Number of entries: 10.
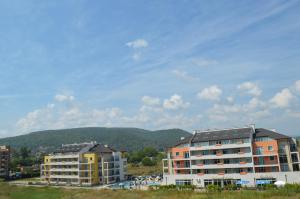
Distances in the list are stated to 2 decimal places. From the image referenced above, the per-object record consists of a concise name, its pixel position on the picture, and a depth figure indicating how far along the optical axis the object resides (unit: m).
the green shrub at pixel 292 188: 46.38
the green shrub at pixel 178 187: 57.03
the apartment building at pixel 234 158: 55.81
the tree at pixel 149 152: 173.88
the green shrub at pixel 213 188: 52.84
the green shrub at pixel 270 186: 51.16
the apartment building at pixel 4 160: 120.05
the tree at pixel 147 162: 133.75
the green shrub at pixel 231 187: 53.97
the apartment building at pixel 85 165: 79.59
